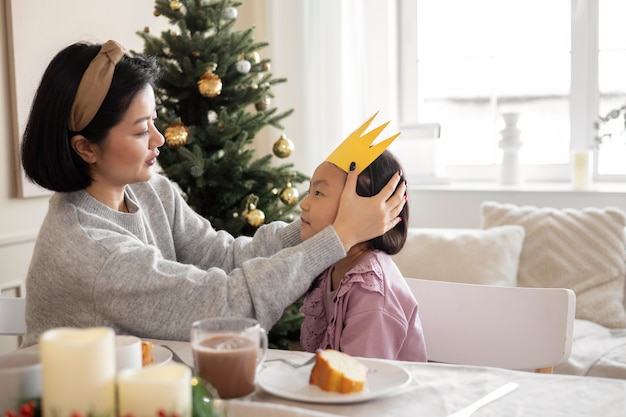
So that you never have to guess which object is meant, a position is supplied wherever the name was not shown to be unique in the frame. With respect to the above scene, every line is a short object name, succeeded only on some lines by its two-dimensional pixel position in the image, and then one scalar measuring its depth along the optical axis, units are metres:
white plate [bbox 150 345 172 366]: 1.06
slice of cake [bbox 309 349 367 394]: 0.95
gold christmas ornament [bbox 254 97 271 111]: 2.75
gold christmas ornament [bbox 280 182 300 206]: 2.68
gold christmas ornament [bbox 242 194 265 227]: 2.55
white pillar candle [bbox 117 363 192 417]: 0.59
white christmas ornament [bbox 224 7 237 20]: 2.64
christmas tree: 2.57
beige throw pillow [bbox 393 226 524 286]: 2.84
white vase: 3.45
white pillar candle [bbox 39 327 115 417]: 0.59
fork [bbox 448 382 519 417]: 0.92
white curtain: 3.64
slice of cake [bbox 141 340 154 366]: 1.03
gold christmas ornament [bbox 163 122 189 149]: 2.51
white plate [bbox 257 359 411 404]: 0.94
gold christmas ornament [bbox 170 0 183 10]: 2.59
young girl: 1.38
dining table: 0.92
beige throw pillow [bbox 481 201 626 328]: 2.82
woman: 1.27
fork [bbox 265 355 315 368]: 1.07
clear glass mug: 0.92
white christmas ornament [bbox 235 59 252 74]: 2.60
